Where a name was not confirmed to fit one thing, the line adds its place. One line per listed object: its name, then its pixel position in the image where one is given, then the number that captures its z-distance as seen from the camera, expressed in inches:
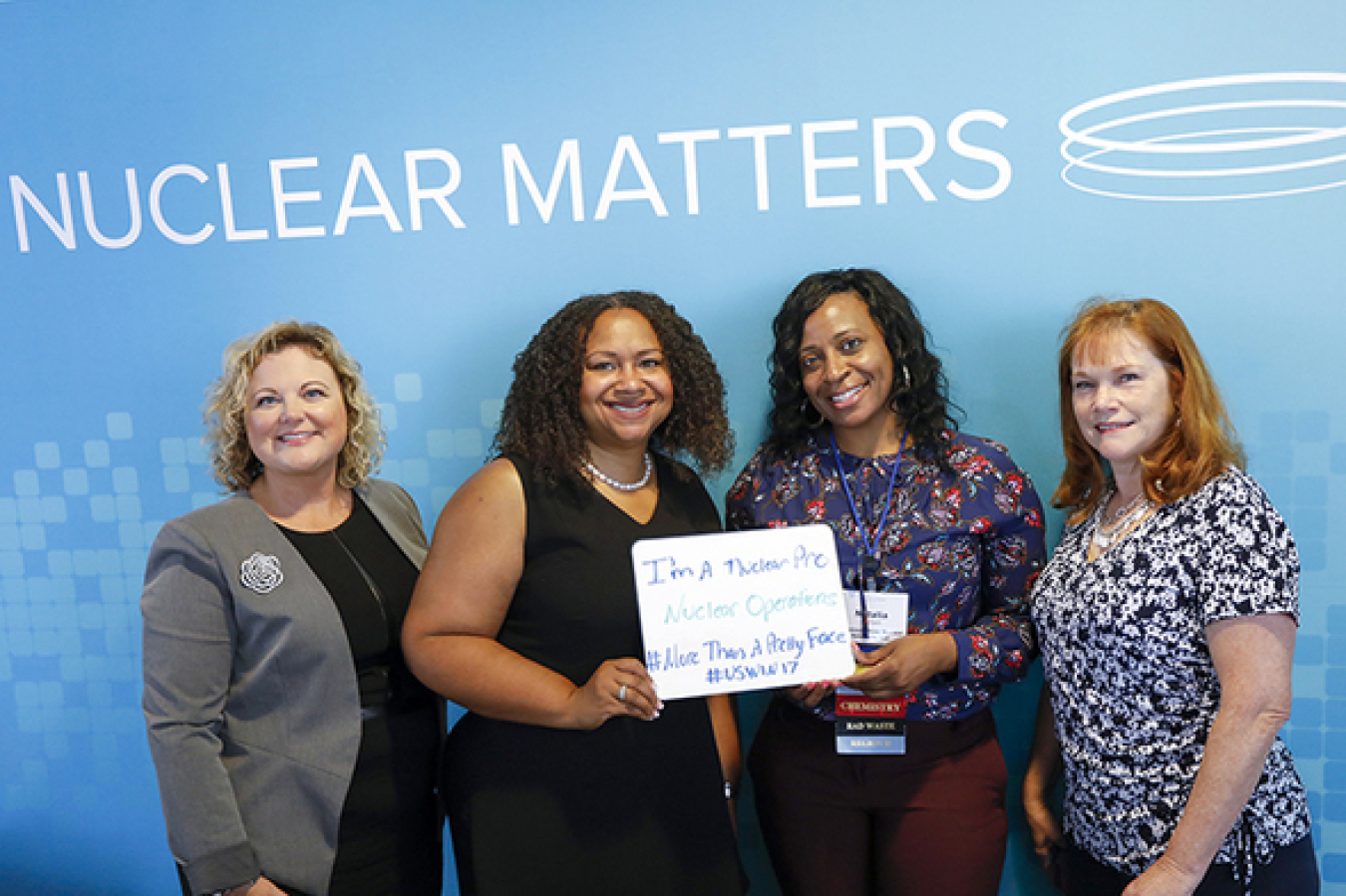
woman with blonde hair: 63.0
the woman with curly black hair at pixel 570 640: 62.3
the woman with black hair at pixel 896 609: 71.4
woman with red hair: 58.9
